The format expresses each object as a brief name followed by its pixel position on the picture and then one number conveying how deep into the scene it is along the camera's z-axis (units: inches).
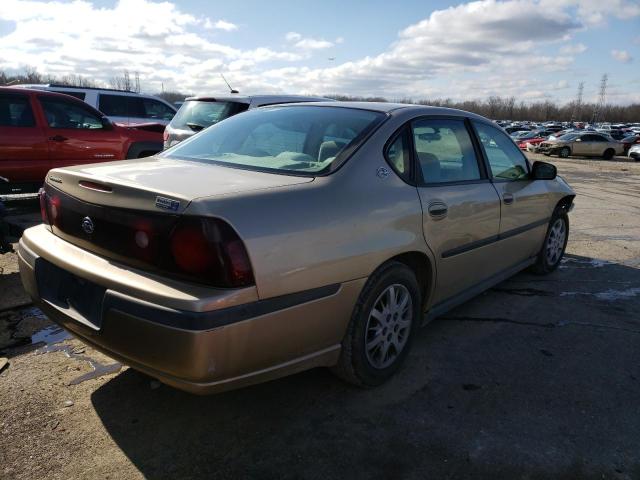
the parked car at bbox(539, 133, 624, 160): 1120.8
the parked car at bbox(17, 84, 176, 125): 437.7
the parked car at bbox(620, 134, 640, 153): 1176.5
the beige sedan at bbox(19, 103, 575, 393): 83.9
